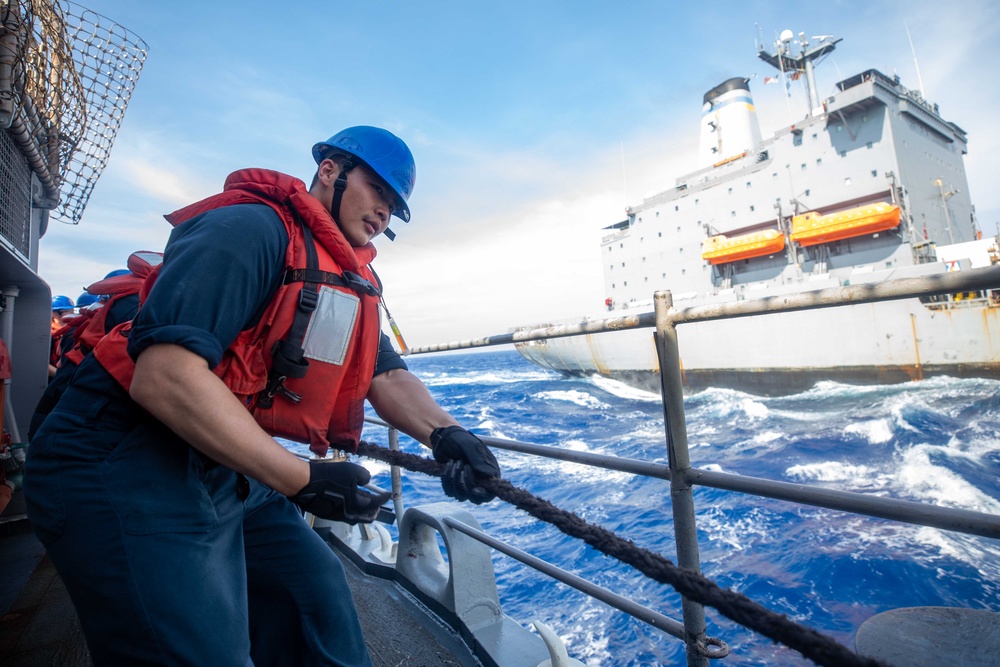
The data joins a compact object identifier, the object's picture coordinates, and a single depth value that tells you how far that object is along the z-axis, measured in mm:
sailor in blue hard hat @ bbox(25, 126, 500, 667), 1001
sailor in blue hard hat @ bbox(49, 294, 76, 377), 4461
